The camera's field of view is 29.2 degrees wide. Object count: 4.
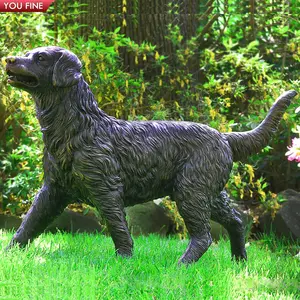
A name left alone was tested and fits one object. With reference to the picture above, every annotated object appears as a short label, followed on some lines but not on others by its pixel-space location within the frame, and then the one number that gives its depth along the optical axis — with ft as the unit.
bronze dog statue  13.53
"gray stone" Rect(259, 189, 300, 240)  23.03
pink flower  13.62
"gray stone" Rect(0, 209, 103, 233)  21.97
